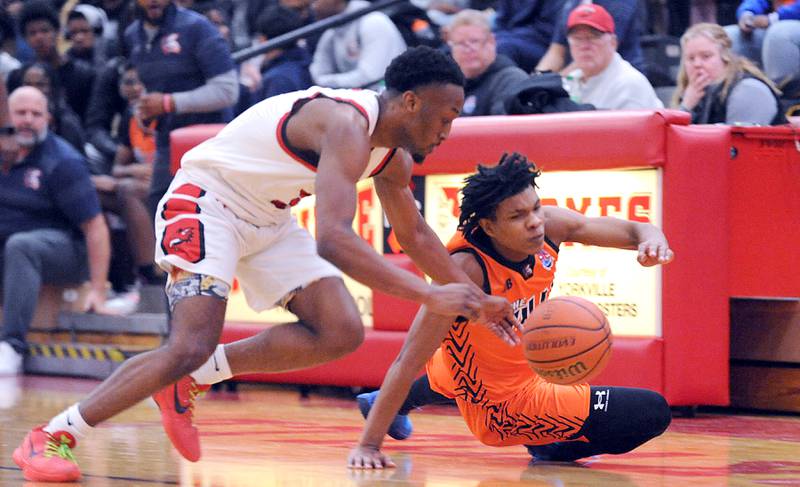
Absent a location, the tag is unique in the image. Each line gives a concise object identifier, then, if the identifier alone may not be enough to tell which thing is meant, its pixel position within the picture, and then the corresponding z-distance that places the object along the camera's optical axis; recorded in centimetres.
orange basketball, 783
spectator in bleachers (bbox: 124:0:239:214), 1468
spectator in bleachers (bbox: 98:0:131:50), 1956
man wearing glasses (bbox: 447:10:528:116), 1395
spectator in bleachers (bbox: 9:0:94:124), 1929
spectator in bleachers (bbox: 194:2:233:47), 1941
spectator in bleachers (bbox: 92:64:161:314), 1689
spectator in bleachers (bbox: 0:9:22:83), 2199
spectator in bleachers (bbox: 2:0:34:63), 2119
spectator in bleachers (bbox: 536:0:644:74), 1448
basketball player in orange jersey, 824
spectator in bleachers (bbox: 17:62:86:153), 1852
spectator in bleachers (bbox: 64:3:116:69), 2046
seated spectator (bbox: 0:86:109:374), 1613
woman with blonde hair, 1223
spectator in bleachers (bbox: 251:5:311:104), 1721
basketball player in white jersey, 757
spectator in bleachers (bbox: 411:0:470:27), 1765
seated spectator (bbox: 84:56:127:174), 1857
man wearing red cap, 1311
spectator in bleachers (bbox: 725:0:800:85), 1386
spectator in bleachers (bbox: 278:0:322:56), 1841
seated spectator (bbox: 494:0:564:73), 1567
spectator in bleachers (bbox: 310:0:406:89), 1639
